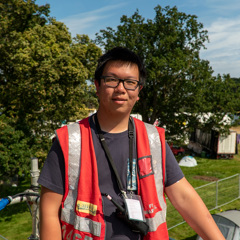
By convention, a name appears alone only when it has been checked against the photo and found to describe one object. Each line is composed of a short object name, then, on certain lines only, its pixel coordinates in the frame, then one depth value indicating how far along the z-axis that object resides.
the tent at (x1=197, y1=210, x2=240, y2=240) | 8.87
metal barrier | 13.07
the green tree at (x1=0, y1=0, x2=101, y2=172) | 13.72
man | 1.74
